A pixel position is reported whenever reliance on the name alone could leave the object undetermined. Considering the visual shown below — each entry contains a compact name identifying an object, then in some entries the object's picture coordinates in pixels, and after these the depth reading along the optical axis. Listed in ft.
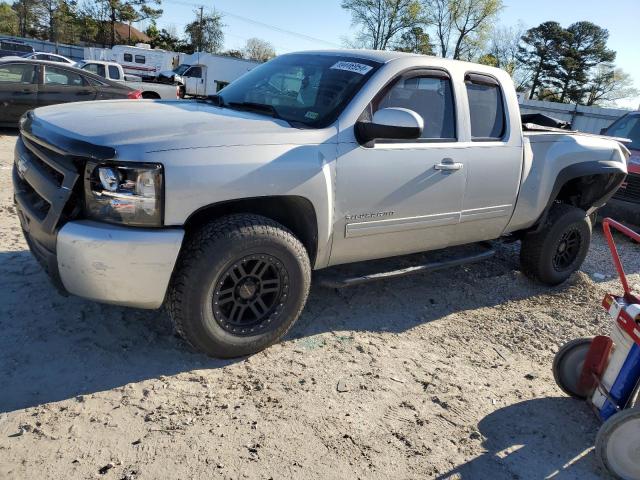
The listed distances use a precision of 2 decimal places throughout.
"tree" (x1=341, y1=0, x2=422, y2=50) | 167.73
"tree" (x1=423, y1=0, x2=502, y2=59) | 165.17
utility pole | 198.53
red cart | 8.34
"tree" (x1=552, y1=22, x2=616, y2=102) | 171.86
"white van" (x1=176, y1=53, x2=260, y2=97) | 98.12
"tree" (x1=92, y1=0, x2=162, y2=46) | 154.61
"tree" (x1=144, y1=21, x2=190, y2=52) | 200.13
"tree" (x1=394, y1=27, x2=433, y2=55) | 169.07
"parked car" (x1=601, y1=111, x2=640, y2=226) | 25.26
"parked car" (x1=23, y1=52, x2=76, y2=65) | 71.61
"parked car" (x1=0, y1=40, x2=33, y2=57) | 96.37
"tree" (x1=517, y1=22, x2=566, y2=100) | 177.88
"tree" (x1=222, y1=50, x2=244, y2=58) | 211.51
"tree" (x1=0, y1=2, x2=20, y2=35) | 187.21
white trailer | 102.94
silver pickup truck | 8.77
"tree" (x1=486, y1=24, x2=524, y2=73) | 183.38
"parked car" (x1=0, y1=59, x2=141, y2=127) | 31.95
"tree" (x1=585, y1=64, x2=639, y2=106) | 164.55
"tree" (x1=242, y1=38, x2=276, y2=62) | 230.48
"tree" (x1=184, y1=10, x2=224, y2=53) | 198.49
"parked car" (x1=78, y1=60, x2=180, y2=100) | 45.21
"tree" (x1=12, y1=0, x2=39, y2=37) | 178.60
